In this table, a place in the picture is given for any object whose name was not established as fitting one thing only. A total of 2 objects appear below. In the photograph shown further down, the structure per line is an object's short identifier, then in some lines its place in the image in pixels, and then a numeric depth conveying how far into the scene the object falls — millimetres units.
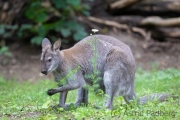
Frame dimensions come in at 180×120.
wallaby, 12711
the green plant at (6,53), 24583
